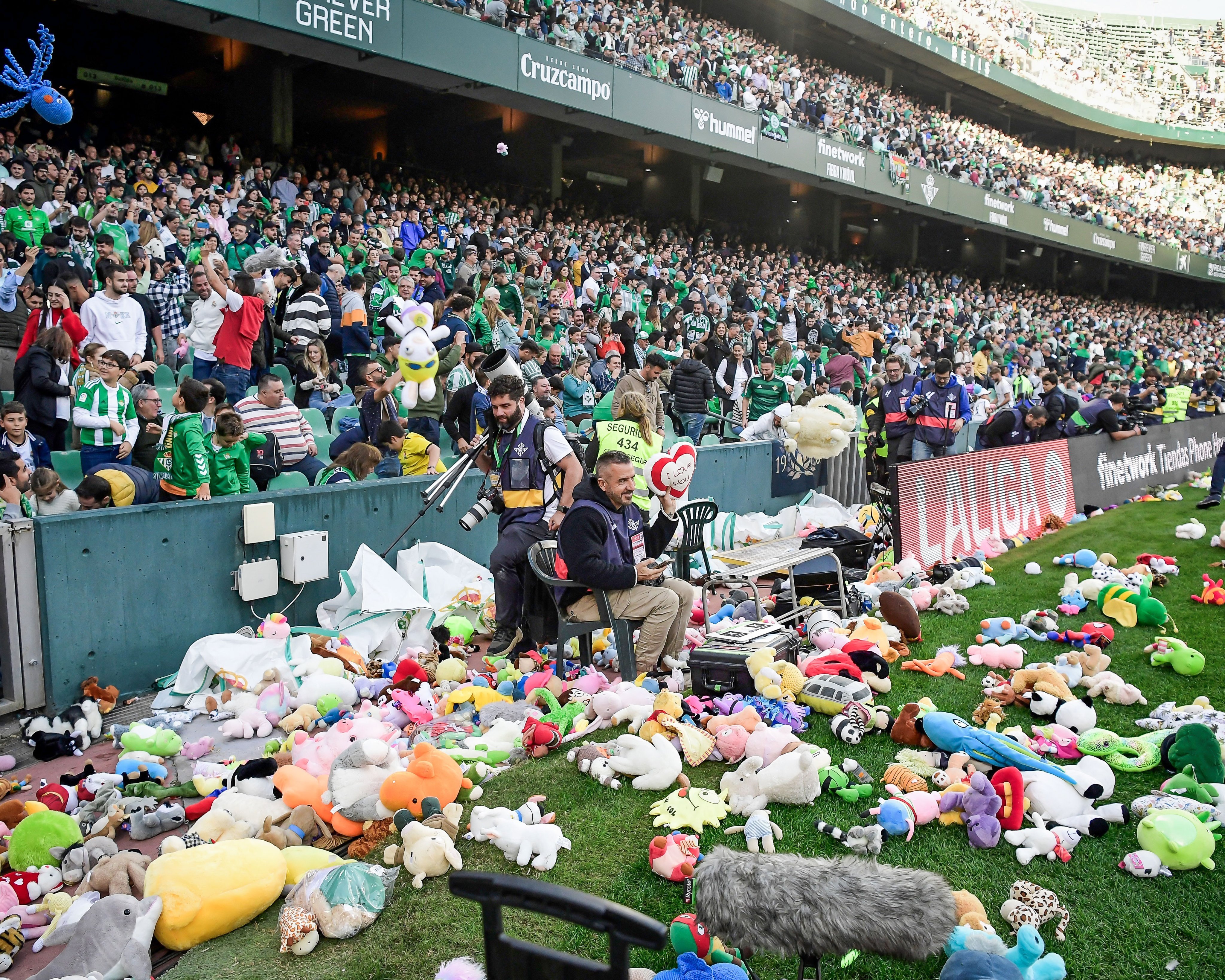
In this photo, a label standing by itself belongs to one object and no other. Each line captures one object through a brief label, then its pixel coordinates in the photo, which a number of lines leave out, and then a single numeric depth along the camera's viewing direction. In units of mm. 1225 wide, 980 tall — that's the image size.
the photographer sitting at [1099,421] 11719
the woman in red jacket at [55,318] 7738
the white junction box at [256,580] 6309
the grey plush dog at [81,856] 3754
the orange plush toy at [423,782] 3967
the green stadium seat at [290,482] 7375
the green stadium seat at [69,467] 7074
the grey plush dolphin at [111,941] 3107
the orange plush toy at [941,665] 5758
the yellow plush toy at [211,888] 3311
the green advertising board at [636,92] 16312
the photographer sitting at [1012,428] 11172
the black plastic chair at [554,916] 1557
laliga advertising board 8211
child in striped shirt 6676
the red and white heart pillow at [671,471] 6551
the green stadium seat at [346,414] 9250
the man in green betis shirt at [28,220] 10102
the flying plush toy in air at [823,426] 9016
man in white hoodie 8148
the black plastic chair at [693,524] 6812
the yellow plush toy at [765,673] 5066
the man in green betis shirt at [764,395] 12523
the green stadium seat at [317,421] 9320
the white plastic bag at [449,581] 7023
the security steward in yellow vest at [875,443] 10719
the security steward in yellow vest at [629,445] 6430
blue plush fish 4105
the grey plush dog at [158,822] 4184
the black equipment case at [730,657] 5254
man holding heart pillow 5402
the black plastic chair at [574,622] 5551
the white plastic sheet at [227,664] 5695
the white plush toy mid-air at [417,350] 7379
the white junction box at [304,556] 6562
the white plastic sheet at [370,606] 6453
